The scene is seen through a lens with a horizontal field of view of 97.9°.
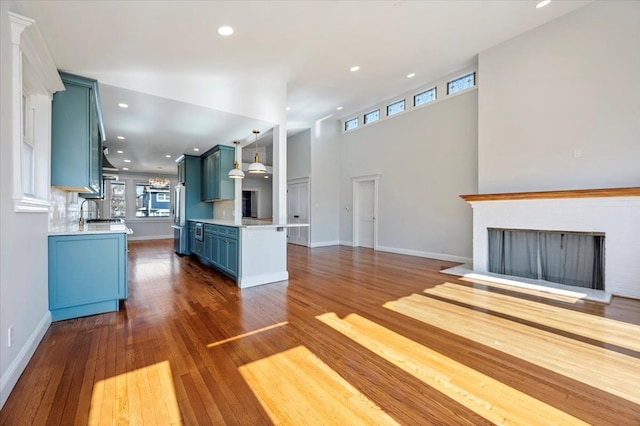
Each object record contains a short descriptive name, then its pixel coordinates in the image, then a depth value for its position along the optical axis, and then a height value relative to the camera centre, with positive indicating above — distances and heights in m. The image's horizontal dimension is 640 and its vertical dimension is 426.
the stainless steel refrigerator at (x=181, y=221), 6.84 -0.28
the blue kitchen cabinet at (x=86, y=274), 2.79 -0.67
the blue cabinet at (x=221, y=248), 4.25 -0.65
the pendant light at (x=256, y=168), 4.83 +0.75
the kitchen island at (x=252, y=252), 4.05 -0.64
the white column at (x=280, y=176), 4.46 +0.56
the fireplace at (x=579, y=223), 3.64 -0.16
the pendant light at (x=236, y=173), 4.91 +0.66
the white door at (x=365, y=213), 7.87 -0.05
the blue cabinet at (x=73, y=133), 2.97 +0.83
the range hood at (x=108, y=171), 5.65 +0.81
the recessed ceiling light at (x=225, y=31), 2.81 +1.85
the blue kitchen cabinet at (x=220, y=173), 5.91 +0.82
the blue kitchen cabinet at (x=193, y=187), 6.84 +0.59
